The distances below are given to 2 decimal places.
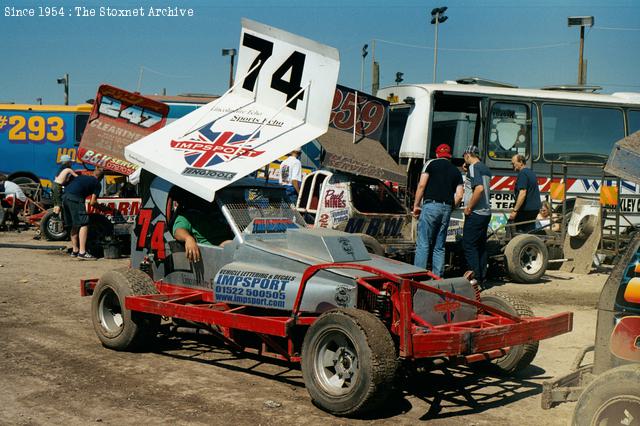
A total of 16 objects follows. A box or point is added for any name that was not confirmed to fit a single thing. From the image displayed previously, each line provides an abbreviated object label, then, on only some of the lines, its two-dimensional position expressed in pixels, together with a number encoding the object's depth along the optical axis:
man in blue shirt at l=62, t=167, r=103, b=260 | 13.98
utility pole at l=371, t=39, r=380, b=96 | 34.13
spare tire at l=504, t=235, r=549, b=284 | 12.18
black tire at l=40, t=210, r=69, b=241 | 16.72
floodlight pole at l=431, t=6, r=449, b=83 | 35.56
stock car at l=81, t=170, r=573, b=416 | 5.23
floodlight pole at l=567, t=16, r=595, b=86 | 34.94
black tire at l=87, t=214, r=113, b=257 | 14.30
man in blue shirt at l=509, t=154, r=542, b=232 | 12.49
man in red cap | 9.76
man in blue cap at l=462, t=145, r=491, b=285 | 10.39
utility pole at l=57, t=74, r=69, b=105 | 46.81
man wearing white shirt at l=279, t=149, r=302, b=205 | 14.59
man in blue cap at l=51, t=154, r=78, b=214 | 14.79
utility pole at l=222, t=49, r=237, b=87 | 40.87
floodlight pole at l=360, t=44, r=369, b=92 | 37.72
